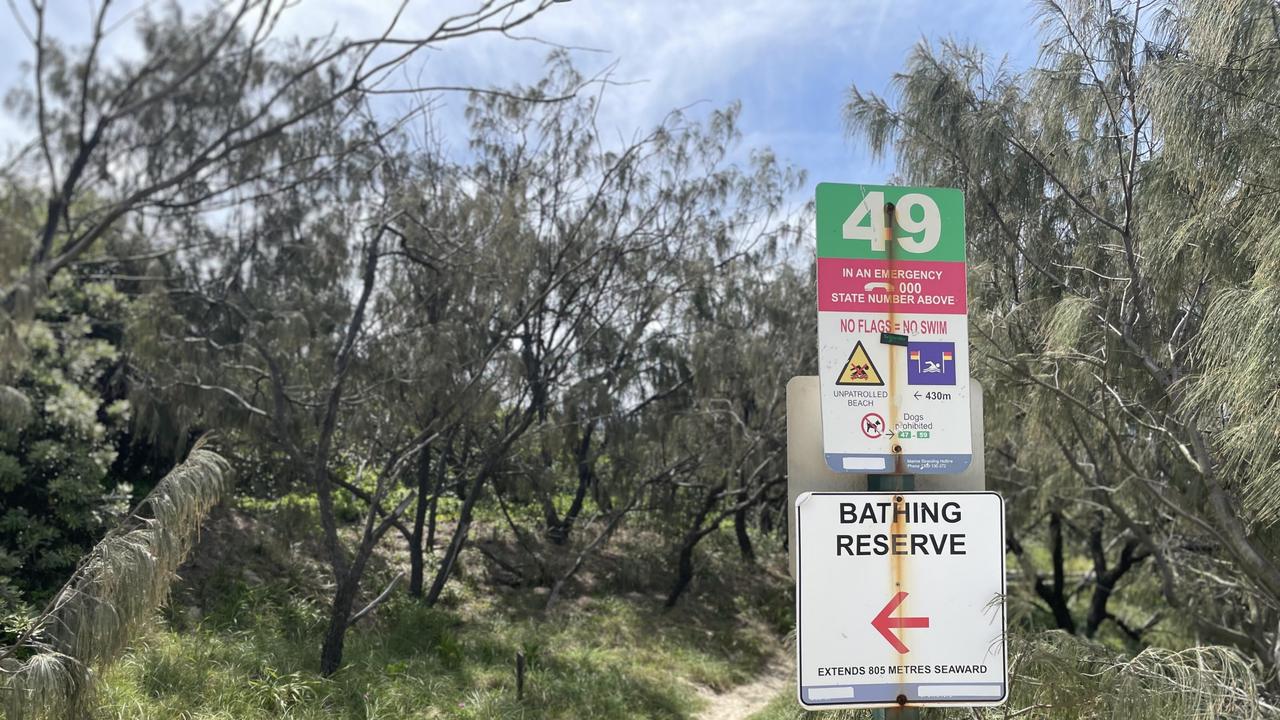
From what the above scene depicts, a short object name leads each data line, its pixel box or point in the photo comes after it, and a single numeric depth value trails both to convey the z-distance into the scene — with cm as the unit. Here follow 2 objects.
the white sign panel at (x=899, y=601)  251
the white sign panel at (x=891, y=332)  256
